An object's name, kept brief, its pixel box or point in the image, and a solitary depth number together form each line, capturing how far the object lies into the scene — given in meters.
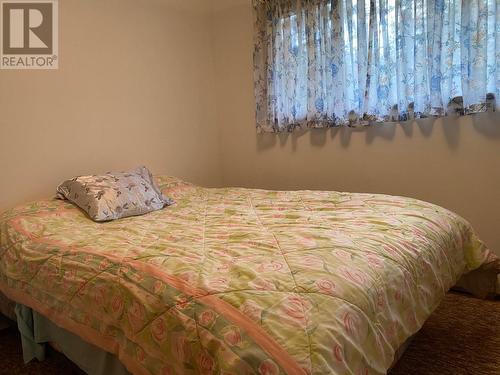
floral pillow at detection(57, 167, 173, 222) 1.97
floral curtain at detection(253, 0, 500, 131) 2.07
